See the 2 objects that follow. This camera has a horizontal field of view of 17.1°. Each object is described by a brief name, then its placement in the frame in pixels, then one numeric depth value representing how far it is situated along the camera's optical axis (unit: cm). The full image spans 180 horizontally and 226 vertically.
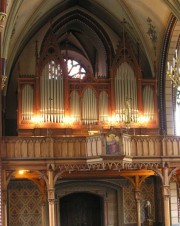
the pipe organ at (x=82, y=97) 2609
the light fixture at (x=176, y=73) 1480
